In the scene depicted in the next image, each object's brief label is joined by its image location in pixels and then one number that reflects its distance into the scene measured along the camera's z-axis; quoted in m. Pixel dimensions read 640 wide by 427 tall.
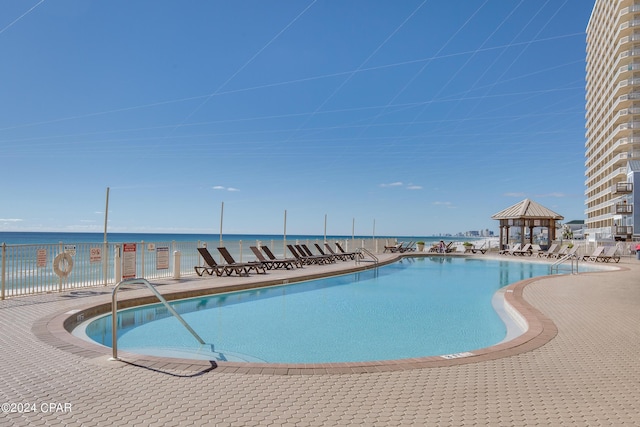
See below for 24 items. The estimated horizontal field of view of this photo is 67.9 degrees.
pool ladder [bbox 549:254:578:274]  19.01
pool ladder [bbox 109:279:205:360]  4.68
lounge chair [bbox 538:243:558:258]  25.89
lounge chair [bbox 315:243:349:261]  20.10
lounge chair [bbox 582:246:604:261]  23.63
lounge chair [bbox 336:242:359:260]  20.99
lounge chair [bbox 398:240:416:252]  29.43
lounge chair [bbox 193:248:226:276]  13.38
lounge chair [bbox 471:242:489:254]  31.10
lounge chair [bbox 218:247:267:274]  13.78
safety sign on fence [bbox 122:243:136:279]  10.80
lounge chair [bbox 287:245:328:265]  17.74
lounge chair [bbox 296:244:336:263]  19.10
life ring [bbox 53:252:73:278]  9.66
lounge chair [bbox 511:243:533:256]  28.41
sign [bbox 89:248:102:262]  10.23
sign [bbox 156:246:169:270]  12.23
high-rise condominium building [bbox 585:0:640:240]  47.31
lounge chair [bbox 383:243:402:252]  29.45
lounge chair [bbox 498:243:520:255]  29.23
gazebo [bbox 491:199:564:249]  31.03
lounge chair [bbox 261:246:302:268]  16.49
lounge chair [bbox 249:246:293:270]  15.63
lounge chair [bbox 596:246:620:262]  23.28
